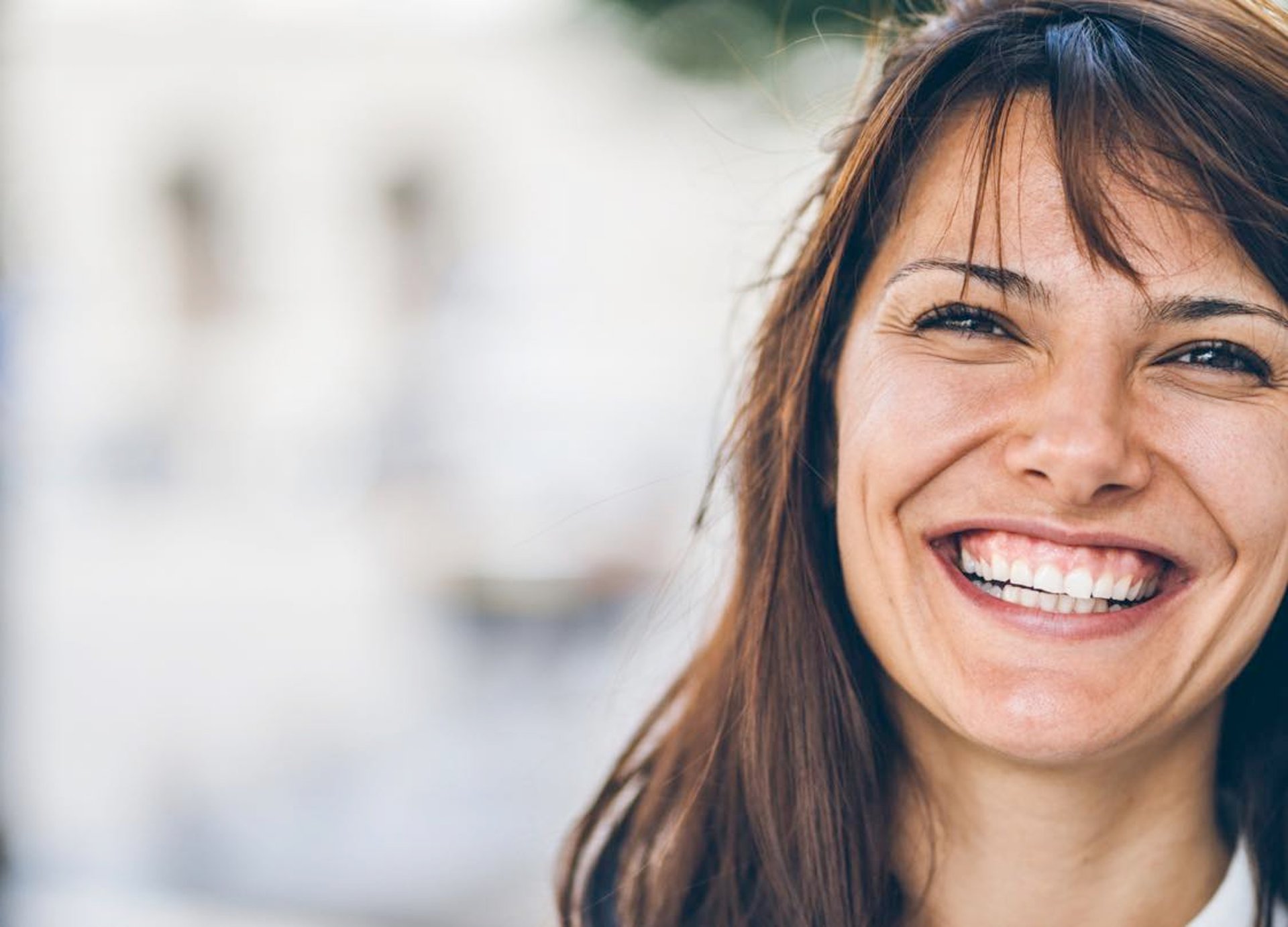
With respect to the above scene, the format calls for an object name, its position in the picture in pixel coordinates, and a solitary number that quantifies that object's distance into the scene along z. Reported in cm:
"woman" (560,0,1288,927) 69
